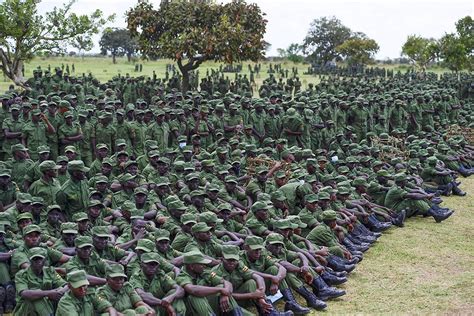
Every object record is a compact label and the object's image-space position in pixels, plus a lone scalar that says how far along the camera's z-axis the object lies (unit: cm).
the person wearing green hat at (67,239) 689
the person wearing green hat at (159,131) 1247
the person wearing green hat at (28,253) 670
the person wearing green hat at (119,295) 602
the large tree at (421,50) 3681
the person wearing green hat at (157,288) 628
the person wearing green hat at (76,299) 579
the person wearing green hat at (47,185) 852
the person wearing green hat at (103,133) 1199
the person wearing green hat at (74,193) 846
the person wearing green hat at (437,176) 1338
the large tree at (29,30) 1908
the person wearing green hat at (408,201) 1150
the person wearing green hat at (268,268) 718
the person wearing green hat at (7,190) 859
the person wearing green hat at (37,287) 617
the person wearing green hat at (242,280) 687
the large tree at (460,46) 3441
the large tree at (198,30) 2020
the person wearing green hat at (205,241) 727
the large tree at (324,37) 5850
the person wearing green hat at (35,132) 1146
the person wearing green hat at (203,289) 651
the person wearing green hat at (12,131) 1146
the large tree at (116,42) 6266
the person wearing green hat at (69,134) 1171
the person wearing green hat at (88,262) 641
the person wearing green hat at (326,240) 880
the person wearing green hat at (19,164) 952
